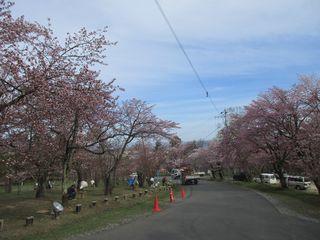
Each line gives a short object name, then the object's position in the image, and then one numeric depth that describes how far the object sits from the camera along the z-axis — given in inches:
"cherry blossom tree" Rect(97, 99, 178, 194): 1199.6
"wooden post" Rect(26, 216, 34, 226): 569.5
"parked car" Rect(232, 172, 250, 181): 2413.4
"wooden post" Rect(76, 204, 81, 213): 733.7
